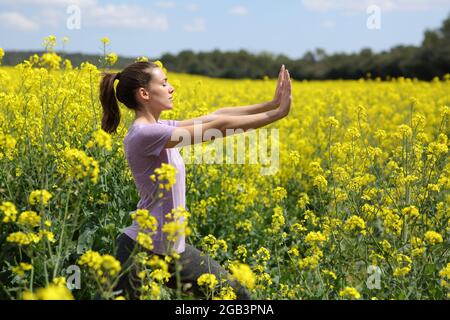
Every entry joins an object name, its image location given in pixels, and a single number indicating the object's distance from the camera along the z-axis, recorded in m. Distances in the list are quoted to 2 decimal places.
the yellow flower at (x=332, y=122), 4.09
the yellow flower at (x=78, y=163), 2.52
